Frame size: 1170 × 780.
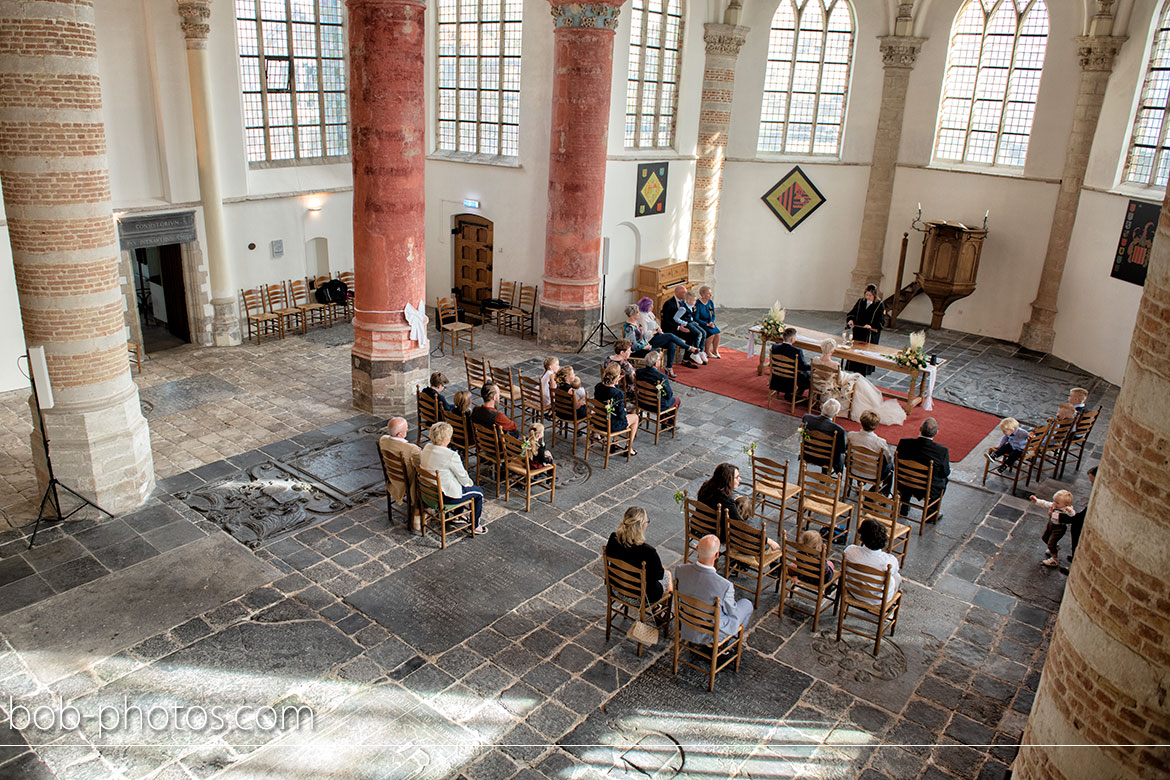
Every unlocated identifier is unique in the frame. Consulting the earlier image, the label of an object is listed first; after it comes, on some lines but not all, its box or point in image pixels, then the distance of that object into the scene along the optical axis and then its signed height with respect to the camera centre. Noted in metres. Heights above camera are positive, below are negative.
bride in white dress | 13.53 -3.86
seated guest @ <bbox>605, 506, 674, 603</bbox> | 7.21 -3.44
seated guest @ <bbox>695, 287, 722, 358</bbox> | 16.41 -3.39
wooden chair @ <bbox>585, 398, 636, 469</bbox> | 11.27 -3.84
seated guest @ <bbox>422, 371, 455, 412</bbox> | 10.77 -3.21
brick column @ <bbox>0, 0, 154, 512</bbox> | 8.38 -1.30
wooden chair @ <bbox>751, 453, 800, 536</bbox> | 9.51 -3.92
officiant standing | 15.41 -3.09
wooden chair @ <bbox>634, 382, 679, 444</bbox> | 12.22 -3.89
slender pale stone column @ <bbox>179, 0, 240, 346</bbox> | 14.49 -1.03
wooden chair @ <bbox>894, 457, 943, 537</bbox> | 9.65 -3.75
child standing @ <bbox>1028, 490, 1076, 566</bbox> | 8.96 -3.79
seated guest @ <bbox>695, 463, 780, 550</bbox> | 8.34 -3.44
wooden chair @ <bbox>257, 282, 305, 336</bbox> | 16.81 -3.65
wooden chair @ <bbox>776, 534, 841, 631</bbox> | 7.76 -3.91
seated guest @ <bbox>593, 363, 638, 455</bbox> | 11.24 -3.40
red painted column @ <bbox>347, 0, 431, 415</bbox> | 11.55 -0.99
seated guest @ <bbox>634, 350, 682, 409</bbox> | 12.27 -3.38
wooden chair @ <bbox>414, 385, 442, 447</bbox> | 10.77 -3.50
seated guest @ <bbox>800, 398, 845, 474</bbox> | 10.37 -3.43
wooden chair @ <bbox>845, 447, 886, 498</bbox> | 10.12 -3.76
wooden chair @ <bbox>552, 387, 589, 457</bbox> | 11.60 -3.76
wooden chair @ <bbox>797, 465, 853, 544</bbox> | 9.20 -3.83
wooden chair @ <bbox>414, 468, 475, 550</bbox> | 8.95 -4.00
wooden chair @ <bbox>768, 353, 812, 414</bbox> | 13.67 -3.68
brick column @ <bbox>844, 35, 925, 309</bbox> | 18.89 -0.33
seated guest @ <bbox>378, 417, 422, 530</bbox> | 9.17 -3.41
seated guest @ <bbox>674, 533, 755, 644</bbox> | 6.93 -3.56
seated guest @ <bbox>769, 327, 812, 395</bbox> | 13.67 -3.30
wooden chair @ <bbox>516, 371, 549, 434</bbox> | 12.25 -3.77
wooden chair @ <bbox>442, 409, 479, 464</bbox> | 10.65 -3.74
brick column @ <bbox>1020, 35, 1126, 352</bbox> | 16.47 -0.49
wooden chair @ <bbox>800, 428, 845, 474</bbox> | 10.59 -3.71
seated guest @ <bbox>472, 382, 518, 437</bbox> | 10.09 -3.30
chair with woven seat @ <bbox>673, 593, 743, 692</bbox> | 6.91 -4.00
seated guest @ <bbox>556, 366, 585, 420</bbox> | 11.54 -3.38
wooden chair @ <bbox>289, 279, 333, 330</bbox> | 17.33 -3.68
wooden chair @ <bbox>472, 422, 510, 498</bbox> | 10.06 -3.71
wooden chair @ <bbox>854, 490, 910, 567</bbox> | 8.90 -3.95
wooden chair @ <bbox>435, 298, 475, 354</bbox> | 16.27 -3.78
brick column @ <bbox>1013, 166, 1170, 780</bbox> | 3.76 -1.97
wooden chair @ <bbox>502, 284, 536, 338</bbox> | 17.56 -3.69
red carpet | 13.14 -4.27
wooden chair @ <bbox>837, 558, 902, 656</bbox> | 7.41 -3.87
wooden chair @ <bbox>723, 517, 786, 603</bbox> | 8.12 -3.89
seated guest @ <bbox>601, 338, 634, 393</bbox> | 12.73 -3.32
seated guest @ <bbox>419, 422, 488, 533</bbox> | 8.88 -3.43
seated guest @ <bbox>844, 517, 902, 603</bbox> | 7.43 -3.50
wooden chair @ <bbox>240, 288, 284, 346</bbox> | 16.42 -3.72
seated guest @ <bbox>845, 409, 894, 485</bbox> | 10.02 -3.45
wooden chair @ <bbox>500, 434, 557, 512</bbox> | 9.95 -4.04
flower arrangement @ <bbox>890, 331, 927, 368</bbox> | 13.56 -3.24
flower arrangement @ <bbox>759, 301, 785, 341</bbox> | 15.02 -3.17
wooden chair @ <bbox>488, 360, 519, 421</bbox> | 12.16 -3.63
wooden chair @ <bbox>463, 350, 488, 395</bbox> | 12.71 -3.57
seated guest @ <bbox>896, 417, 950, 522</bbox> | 9.83 -3.44
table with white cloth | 13.91 -3.49
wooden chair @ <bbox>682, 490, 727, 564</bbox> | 8.46 -3.73
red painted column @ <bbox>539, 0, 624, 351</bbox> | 15.11 -0.67
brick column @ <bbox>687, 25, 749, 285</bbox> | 18.78 -0.01
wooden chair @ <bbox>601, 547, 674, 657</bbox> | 7.29 -3.92
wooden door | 18.50 -2.83
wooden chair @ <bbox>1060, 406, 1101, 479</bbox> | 11.73 -3.71
